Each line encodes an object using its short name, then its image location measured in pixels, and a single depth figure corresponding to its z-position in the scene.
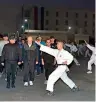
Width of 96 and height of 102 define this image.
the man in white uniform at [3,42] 6.73
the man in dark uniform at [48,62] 5.88
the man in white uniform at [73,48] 12.68
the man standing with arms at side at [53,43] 6.06
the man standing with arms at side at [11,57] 5.35
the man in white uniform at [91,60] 7.87
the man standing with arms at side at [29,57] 5.54
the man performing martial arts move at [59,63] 4.76
